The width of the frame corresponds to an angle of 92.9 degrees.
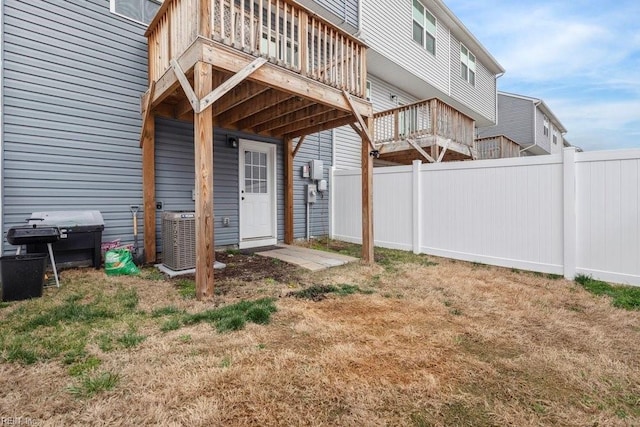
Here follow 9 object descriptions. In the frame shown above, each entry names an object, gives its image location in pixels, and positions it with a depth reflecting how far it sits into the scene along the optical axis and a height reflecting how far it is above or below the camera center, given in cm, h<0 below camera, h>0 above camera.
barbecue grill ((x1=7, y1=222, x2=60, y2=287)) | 330 -24
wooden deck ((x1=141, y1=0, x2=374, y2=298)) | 326 +172
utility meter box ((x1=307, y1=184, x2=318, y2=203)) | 734 +38
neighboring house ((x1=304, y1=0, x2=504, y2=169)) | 798 +414
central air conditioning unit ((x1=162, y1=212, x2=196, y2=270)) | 435 -42
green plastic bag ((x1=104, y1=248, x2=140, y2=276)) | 420 -72
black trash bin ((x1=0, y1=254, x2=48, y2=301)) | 310 -65
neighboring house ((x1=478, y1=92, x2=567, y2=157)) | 1653 +465
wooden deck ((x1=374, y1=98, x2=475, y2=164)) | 773 +205
